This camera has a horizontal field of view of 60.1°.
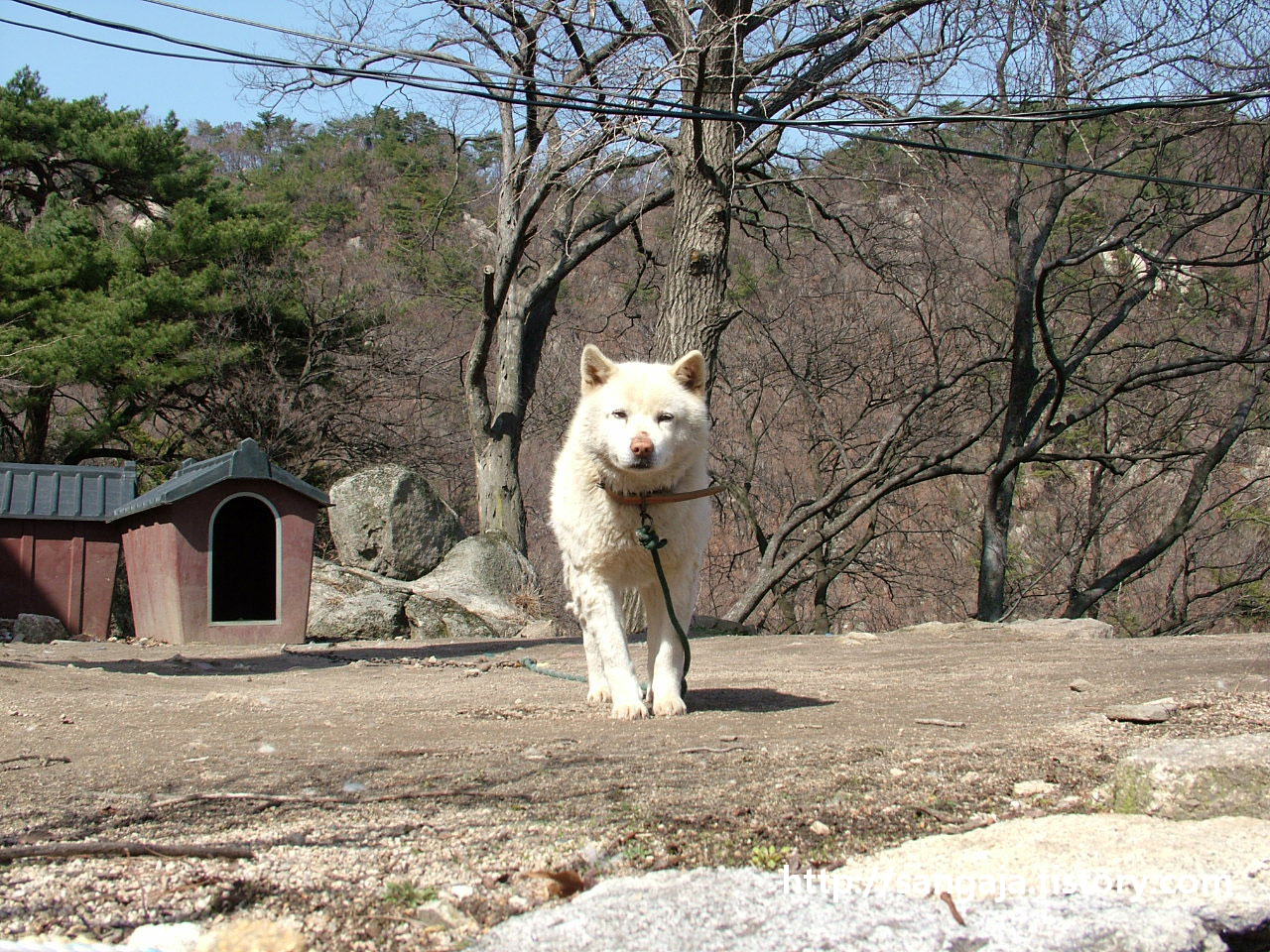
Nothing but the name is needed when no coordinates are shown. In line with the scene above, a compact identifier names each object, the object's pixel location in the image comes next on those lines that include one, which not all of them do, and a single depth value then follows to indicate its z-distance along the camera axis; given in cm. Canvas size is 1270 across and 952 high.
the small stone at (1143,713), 433
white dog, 513
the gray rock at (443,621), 1414
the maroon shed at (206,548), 1163
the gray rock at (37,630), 1262
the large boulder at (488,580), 1581
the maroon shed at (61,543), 1338
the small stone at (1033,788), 323
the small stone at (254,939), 205
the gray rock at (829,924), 199
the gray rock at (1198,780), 279
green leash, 509
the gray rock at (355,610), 1373
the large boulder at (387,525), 1934
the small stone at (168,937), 204
